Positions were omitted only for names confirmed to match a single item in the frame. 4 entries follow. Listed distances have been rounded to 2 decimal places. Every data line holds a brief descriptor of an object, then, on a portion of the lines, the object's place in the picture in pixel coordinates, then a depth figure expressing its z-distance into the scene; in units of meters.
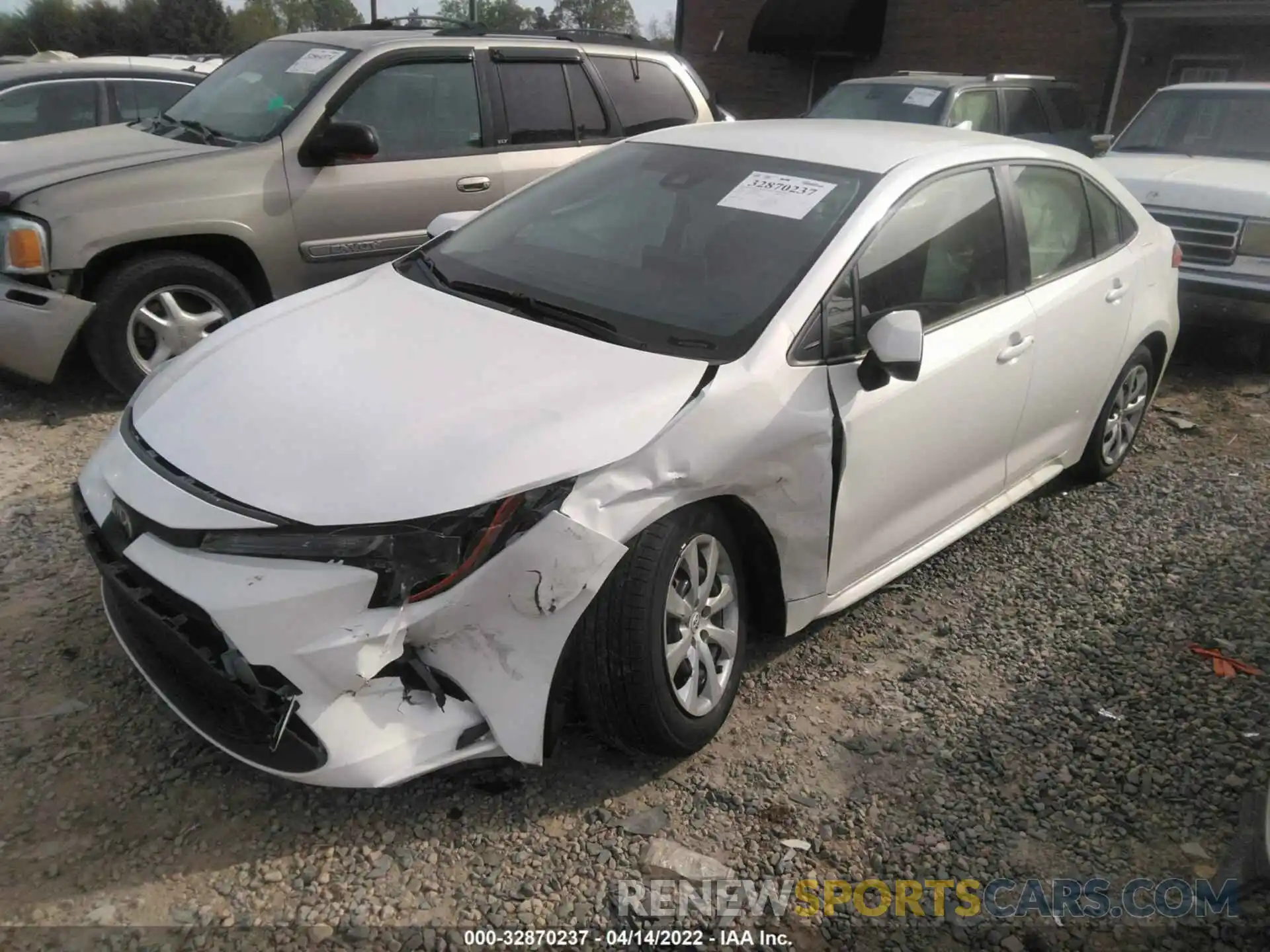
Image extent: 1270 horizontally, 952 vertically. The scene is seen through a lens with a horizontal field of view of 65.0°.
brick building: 14.37
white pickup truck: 6.44
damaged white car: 2.27
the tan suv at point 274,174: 4.64
